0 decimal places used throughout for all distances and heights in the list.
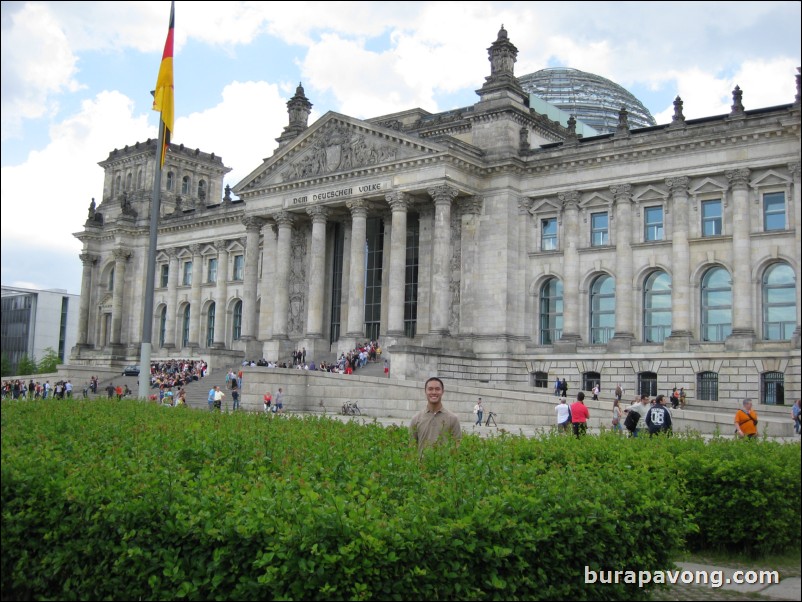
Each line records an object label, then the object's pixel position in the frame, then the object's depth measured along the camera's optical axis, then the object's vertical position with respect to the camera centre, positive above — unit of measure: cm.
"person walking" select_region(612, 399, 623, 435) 3631 -133
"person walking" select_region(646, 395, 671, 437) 2220 -98
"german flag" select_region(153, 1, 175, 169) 2938 +959
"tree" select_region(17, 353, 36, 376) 9962 -18
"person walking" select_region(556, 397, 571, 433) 3088 -133
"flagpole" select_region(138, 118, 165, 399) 2888 +251
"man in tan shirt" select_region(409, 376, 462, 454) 1279 -75
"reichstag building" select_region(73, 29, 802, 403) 4681 +836
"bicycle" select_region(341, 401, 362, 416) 4766 -200
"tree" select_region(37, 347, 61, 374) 10356 +51
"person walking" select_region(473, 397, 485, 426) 4122 -168
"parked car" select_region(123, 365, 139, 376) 7506 -34
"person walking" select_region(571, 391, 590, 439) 2829 -116
